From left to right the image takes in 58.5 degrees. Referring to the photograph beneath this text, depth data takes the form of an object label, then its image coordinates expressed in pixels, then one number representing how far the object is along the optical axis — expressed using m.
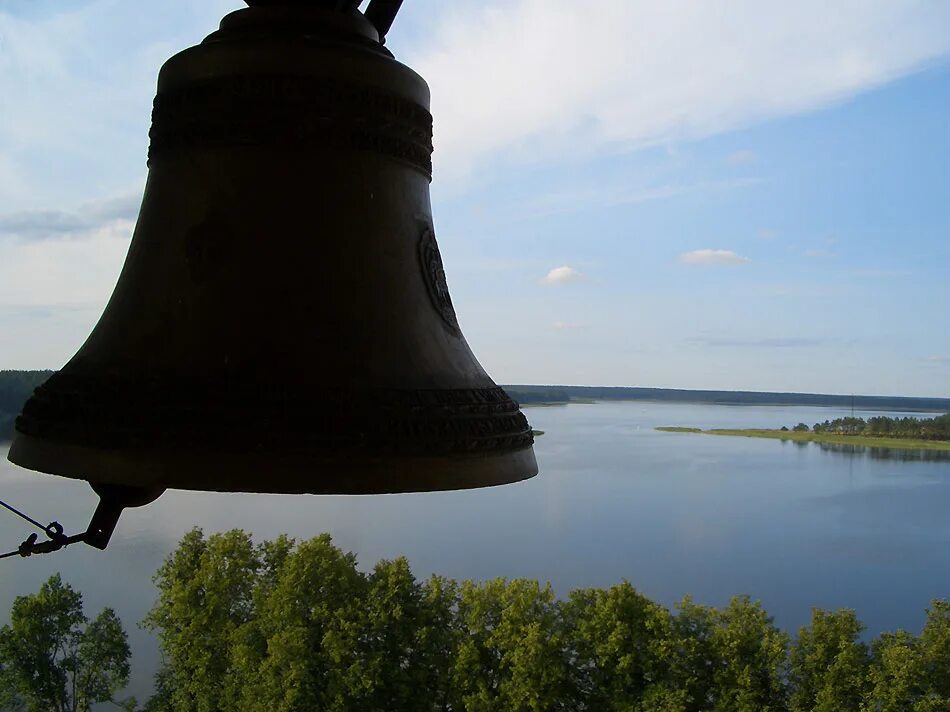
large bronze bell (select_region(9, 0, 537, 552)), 0.86
